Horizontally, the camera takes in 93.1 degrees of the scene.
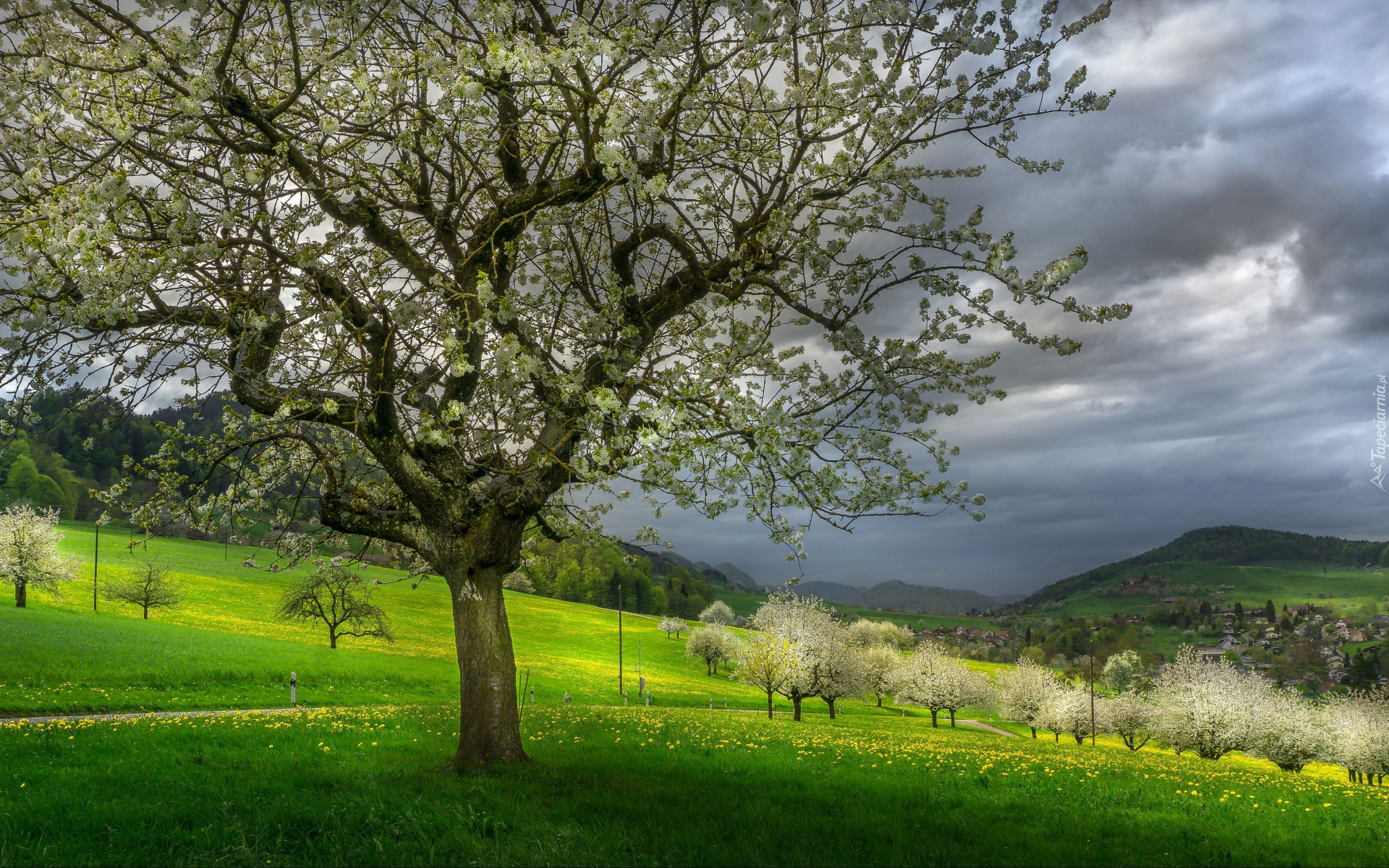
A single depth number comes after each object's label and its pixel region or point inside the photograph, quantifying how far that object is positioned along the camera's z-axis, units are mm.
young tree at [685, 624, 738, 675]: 68312
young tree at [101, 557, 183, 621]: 45219
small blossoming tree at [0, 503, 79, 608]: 39906
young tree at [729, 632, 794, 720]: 37875
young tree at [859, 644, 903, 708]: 59356
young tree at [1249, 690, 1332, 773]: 39219
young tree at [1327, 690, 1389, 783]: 38469
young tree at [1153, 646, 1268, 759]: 40062
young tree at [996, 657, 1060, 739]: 57219
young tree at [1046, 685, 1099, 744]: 54531
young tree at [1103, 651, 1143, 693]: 87312
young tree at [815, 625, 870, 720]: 41656
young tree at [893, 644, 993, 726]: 54250
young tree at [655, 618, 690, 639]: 83500
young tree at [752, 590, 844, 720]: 38156
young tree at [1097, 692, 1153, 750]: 53031
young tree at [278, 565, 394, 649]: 41844
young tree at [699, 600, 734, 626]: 93625
